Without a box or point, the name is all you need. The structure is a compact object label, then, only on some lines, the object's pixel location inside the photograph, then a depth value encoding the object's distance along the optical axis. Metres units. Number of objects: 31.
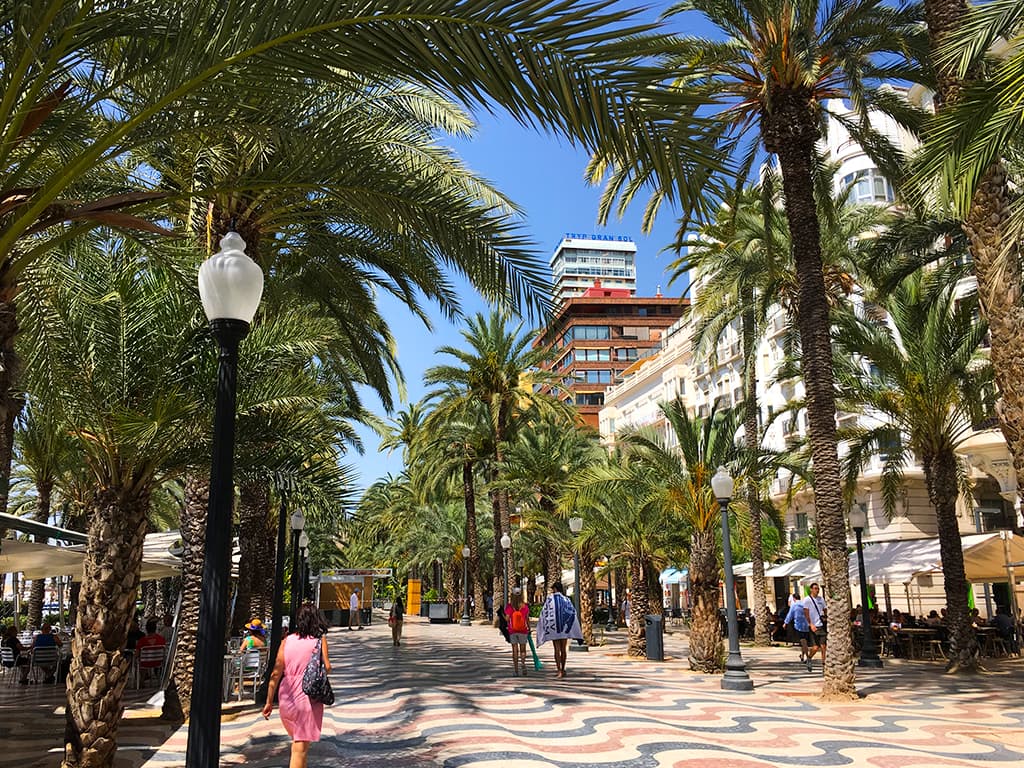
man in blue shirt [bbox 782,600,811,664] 17.94
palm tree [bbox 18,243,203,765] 8.05
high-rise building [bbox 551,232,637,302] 152.75
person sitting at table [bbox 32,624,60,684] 17.67
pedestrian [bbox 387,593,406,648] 25.81
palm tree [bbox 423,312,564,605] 34.81
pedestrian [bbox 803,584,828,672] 17.69
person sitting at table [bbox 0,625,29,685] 17.86
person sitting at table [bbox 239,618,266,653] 14.58
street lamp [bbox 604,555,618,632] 37.91
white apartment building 33.06
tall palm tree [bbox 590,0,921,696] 13.43
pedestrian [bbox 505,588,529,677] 16.09
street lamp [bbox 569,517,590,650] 22.53
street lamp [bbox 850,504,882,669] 18.87
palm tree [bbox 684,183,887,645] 22.78
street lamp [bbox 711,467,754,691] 14.02
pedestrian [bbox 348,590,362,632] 42.03
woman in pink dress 6.53
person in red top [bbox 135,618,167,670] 16.56
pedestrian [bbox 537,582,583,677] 15.02
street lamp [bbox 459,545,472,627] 44.01
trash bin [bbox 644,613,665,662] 20.02
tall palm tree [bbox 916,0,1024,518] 7.48
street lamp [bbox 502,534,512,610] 29.29
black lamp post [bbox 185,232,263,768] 3.98
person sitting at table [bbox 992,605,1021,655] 20.77
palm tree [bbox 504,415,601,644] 29.41
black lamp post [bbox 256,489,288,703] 13.36
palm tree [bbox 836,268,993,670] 18.23
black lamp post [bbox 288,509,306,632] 16.30
